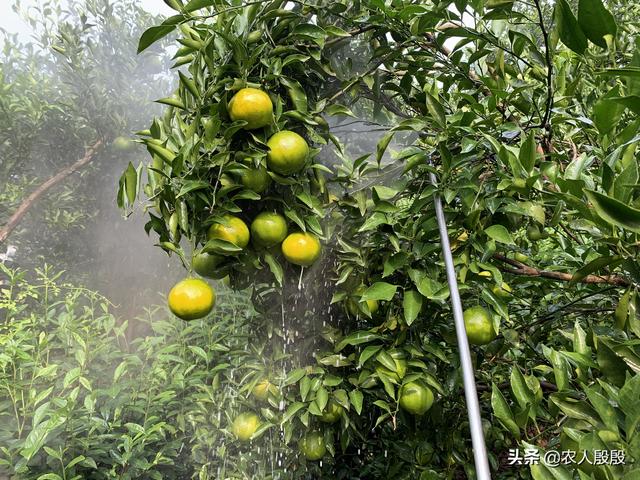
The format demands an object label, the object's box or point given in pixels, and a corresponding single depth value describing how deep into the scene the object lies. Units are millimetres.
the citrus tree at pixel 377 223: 663
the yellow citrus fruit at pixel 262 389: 919
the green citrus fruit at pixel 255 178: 731
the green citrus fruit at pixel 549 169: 627
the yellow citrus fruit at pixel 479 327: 746
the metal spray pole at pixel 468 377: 347
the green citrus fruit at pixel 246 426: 937
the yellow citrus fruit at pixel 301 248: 787
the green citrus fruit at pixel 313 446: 869
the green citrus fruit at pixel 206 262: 758
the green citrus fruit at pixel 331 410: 828
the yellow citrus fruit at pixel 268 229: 768
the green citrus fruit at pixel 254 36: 740
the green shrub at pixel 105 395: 1078
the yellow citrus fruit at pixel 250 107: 702
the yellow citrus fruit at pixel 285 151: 733
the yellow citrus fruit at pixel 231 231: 699
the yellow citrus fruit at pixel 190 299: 702
